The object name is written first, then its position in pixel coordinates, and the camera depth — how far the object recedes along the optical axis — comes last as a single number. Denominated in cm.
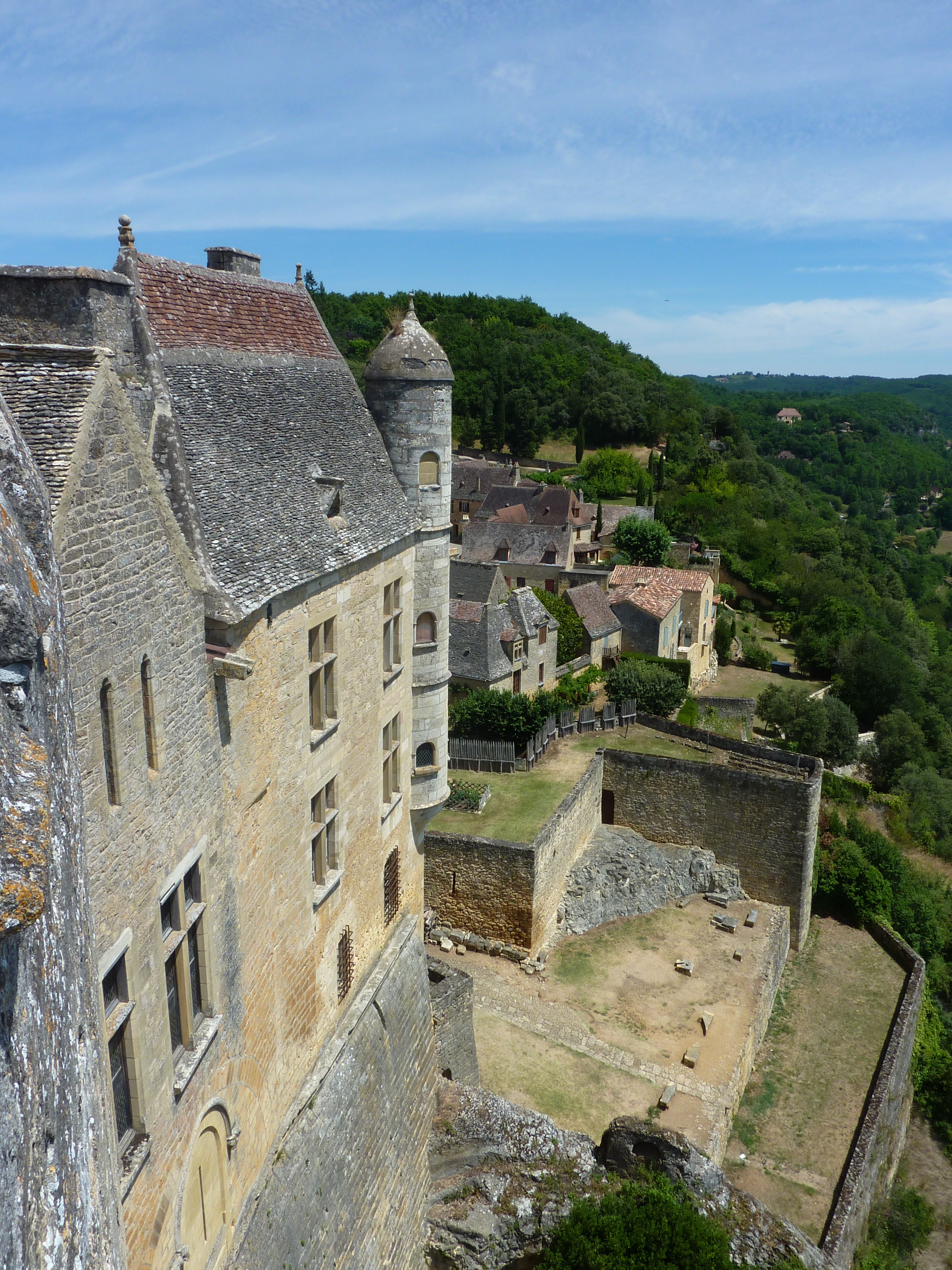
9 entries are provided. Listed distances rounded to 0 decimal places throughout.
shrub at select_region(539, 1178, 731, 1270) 1410
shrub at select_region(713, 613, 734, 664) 5728
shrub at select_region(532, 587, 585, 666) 4425
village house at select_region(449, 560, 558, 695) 3688
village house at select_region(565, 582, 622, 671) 4575
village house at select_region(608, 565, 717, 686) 4788
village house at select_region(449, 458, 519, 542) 7375
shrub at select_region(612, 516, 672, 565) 6350
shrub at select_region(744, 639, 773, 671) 5831
